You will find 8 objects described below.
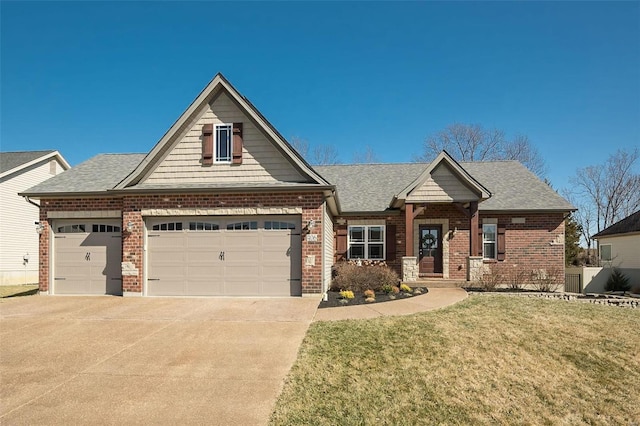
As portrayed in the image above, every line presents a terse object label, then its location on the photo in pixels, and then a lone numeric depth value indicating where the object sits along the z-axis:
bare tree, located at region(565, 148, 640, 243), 35.78
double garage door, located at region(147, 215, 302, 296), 11.70
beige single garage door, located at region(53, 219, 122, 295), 12.71
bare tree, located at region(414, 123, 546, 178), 35.53
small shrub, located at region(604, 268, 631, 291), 18.08
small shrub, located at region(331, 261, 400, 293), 12.51
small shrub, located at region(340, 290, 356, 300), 11.31
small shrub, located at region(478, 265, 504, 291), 14.09
